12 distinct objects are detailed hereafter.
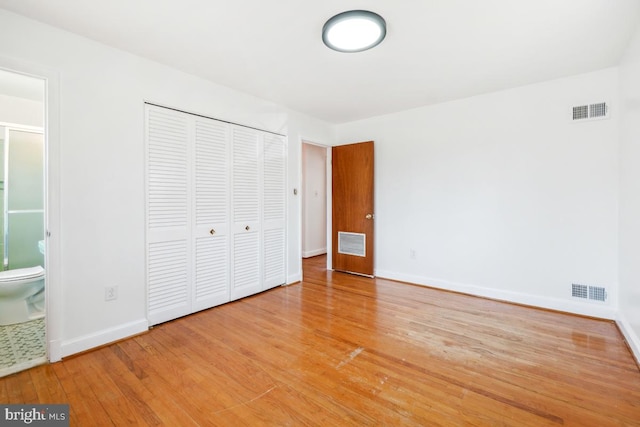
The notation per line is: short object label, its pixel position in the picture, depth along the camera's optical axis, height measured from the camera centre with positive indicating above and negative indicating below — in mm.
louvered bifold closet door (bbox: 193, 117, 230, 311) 2916 -25
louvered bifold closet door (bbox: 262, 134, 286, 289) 3633 +11
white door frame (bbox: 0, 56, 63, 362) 2027 -3
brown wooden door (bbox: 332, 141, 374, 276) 4281 +49
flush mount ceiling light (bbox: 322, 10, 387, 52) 1893 +1321
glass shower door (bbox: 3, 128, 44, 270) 3262 +180
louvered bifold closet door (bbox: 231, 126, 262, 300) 3270 -8
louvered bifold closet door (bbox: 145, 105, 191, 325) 2570 -22
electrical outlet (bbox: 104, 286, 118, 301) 2307 -680
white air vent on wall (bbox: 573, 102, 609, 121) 2721 +986
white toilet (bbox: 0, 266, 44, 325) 2615 -806
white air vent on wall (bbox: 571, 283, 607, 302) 2764 -841
